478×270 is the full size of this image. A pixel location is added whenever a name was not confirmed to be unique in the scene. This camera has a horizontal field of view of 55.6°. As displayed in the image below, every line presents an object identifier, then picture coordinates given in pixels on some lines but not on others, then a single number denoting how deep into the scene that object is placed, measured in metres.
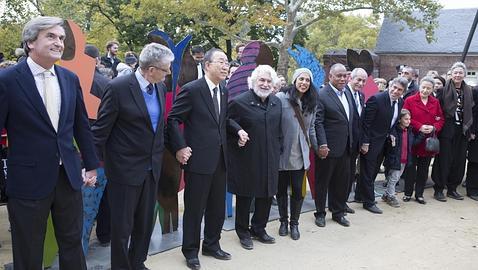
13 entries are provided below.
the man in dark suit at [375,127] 5.51
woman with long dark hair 4.45
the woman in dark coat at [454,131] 6.23
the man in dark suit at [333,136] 4.87
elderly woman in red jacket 5.95
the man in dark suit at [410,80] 6.93
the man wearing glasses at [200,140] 3.70
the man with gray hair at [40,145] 2.54
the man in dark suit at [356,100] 5.19
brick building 26.67
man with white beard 4.13
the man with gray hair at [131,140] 3.13
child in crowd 5.76
